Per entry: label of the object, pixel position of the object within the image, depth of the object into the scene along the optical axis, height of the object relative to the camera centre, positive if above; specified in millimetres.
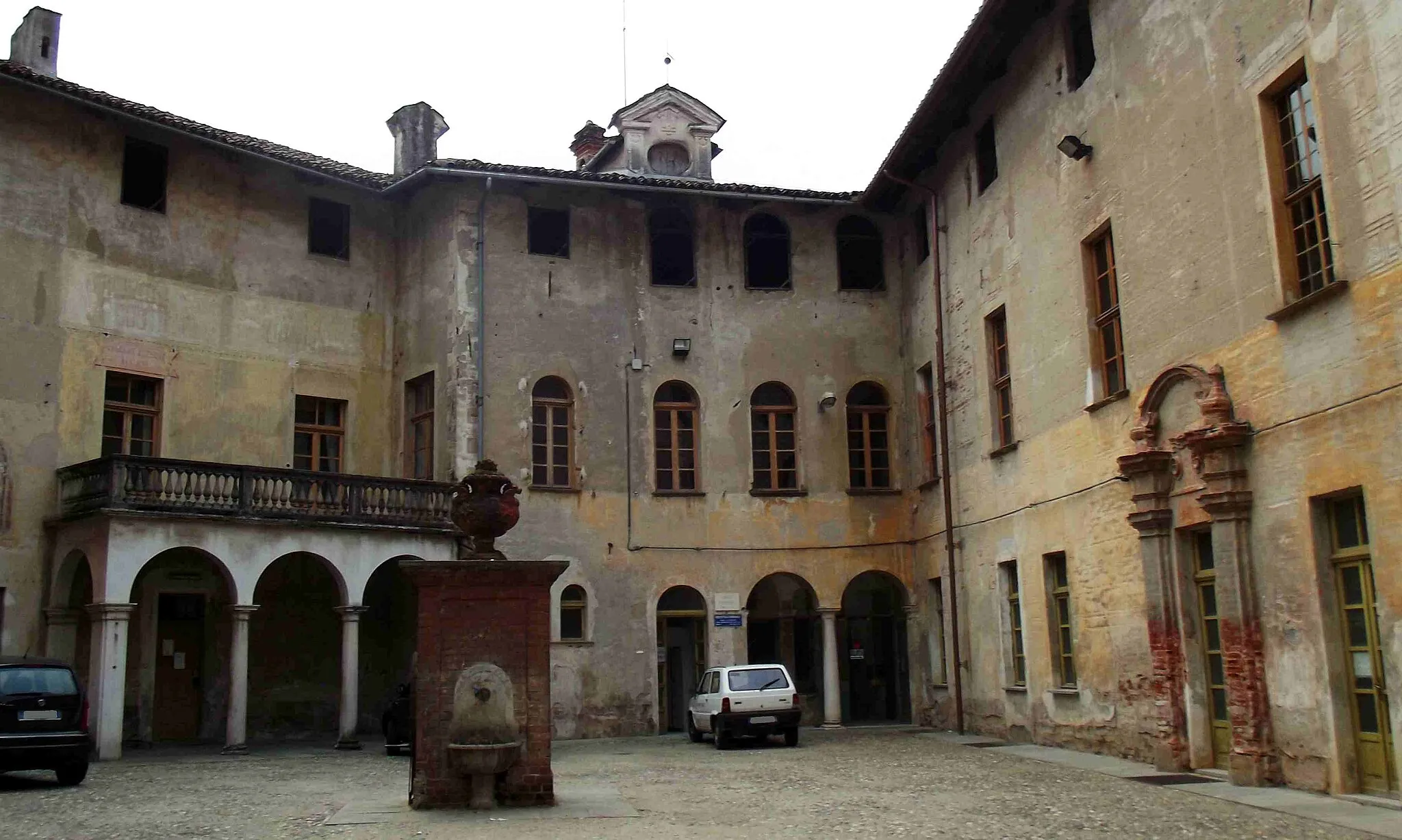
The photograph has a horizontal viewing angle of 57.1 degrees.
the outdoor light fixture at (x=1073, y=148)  17047 +6325
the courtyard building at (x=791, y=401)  12922 +3678
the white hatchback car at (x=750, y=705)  20219 -1019
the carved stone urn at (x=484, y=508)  12383 +1326
